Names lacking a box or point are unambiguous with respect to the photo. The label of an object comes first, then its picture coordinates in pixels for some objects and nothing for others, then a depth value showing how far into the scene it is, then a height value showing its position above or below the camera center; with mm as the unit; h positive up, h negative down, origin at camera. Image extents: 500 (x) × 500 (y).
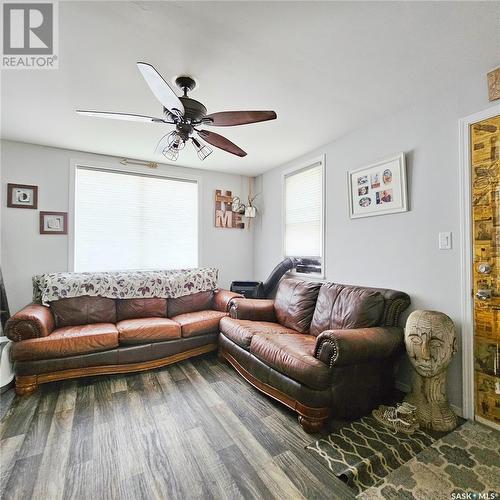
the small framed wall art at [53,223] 3215 +376
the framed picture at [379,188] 2383 +626
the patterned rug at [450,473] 1361 -1227
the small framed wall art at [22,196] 3055 +670
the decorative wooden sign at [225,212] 4312 +668
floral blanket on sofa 2906 -377
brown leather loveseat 1849 -789
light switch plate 2073 +92
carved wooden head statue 1865 -647
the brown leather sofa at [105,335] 2369 -824
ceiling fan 1659 +937
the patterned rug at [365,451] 1480 -1230
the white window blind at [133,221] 3469 +449
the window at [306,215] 3365 +507
